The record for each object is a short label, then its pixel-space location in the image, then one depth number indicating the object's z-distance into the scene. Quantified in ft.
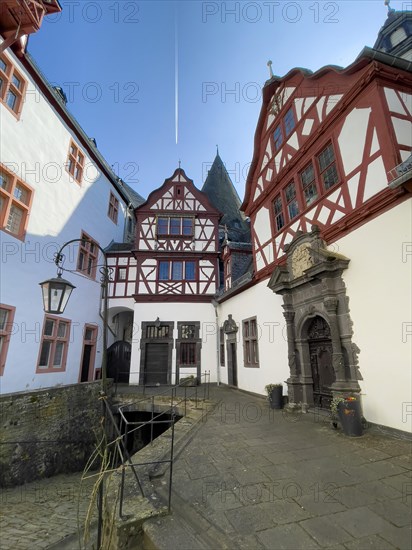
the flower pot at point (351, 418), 15.92
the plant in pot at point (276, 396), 24.21
